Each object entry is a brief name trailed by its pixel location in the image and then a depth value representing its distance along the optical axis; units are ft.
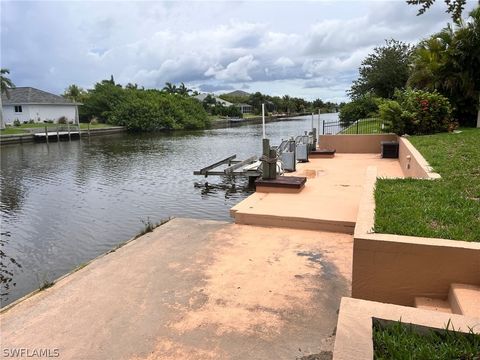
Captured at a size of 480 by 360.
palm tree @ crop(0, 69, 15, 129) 130.62
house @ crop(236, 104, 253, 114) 329.77
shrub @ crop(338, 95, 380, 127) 92.89
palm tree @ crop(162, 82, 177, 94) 273.11
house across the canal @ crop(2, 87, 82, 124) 154.30
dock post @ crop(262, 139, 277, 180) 27.70
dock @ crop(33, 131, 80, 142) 117.08
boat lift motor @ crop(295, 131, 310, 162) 40.60
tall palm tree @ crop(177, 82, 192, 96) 273.13
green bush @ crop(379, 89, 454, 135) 41.57
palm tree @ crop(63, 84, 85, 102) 199.31
